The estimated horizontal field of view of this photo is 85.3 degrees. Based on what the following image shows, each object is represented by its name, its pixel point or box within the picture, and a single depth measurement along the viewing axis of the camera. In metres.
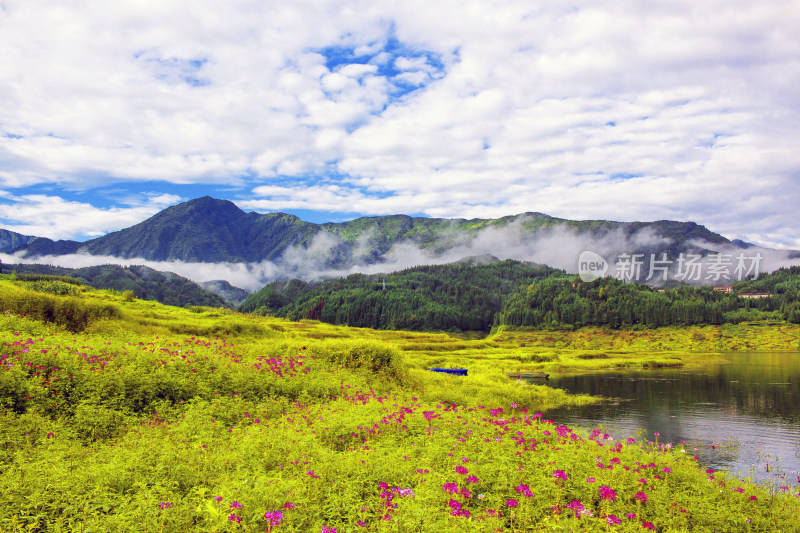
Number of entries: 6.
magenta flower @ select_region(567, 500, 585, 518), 9.41
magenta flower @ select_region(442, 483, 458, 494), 9.53
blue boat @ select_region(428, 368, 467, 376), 48.42
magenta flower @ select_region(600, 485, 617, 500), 10.12
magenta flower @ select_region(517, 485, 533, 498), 9.70
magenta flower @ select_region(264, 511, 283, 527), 7.60
